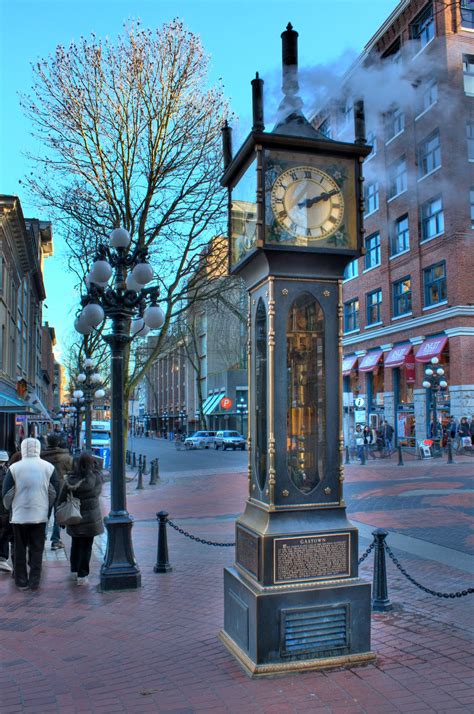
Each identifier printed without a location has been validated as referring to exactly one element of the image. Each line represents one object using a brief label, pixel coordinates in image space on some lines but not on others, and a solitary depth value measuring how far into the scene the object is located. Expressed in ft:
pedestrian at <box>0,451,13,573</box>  26.91
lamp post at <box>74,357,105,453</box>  68.56
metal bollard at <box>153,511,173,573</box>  26.53
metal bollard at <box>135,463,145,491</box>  63.23
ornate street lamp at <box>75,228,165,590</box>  24.20
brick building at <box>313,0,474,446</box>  26.68
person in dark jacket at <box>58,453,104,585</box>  24.71
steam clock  15.48
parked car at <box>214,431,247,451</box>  155.63
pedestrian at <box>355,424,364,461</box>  83.80
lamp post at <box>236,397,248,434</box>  200.11
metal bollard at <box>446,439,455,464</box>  74.87
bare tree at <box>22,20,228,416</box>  53.88
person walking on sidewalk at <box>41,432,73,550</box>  31.01
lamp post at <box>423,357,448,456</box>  93.86
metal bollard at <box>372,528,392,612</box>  20.52
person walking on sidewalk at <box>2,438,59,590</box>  23.94
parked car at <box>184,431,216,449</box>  169.78
